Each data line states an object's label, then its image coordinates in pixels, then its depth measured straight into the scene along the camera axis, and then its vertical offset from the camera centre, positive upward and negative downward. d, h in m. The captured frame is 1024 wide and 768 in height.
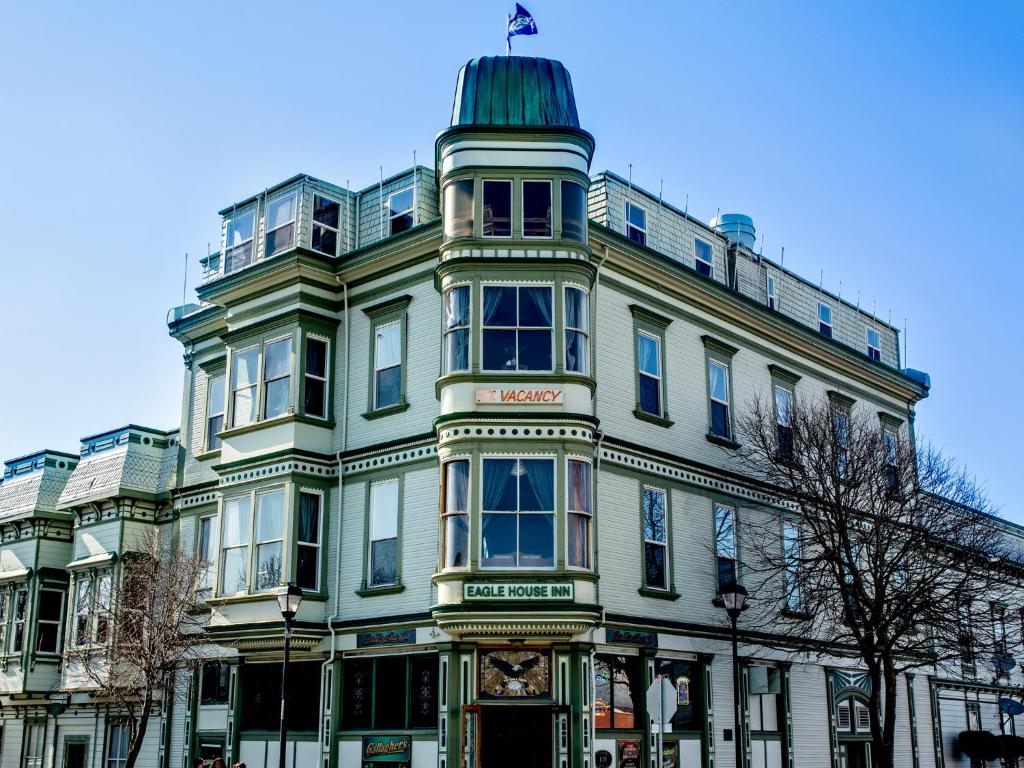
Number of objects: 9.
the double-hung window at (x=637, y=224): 32.75 +12.43
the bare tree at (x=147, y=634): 31.50 +1.99
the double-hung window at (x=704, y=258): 35.19 +12.41
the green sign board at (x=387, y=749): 27.75 -0.73
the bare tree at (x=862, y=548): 30.55 +4.21
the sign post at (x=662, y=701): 22.73 +0.27
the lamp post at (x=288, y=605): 24.95 +2.15
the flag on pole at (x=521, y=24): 31.78 +16.83
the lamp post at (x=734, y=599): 25.92 +2.33
